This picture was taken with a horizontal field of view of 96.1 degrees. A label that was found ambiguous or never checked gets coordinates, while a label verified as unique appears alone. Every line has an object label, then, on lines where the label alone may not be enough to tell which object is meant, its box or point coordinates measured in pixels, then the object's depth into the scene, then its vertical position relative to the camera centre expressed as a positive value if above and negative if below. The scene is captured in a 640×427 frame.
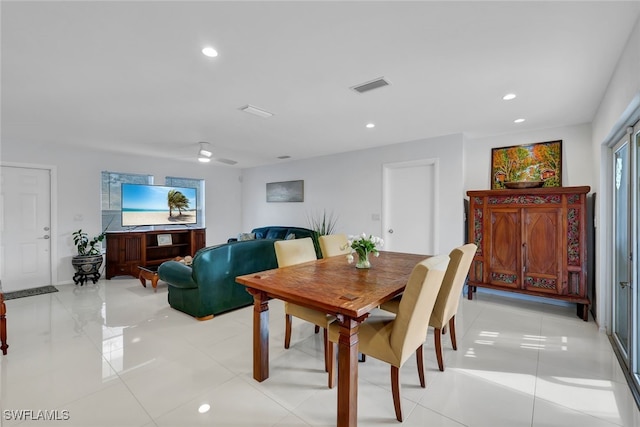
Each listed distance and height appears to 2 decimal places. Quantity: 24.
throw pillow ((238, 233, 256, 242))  5.51 -0.44
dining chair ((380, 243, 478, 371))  2.20 -0.62
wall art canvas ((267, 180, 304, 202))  6.31 +0.51
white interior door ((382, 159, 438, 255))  4.51 +0.11
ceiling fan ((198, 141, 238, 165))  4.61 +1.02
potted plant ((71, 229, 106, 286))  4.77 -0.74
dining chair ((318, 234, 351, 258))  3.31 -0.37
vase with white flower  2.56 -0.29
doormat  4.16 -1.18
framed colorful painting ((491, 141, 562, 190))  3.81 +0.66
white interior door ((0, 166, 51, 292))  4.42 -0.21
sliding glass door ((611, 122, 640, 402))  2.14 -0.35
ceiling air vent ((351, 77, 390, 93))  2.48 +1.14
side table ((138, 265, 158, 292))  4.40 -0.96
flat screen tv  5.59 +0.18
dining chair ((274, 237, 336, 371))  2.23 -0.48
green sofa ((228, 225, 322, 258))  5.38 -0.40
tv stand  5.19 -0.68
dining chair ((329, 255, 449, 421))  1.61 -0.72
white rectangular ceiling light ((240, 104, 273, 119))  3.11 +1.15
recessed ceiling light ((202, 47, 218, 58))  1.98 +1.14
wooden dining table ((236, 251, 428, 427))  1.60 -0.51
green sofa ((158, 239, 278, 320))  3.28 -0.74
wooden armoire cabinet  3.34 -0.36
